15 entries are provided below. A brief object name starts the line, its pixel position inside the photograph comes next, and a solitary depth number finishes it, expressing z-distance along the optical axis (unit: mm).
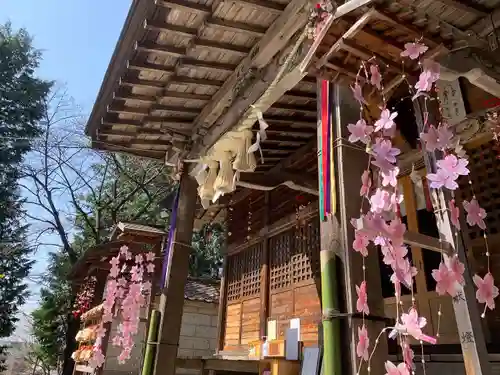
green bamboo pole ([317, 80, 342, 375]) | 2352
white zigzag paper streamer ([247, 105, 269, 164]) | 4363
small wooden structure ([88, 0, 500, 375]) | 2725
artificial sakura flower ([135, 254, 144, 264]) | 8697
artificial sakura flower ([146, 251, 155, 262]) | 8492
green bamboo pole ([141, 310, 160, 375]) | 5062
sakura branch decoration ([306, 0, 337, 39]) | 2742
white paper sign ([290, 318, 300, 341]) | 6133
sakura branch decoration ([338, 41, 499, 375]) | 2064
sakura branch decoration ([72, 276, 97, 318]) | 11047
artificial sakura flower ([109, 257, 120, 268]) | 9539
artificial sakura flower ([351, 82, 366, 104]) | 2723
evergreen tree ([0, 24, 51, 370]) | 17562
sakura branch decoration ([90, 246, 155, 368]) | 8758
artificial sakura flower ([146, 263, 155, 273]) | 8633
